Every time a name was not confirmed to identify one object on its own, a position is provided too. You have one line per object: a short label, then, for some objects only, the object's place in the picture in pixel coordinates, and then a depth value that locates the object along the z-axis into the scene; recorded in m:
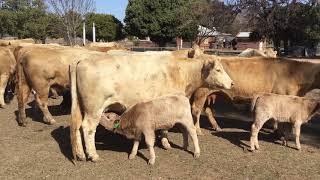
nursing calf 5.34
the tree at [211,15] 30.31
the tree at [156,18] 38.36
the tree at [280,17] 27.73
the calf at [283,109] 5.74
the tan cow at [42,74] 7.61
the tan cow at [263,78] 6.62
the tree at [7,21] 36.75
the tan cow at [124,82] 5.38
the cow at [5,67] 9.71
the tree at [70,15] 30.34
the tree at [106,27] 48.93
